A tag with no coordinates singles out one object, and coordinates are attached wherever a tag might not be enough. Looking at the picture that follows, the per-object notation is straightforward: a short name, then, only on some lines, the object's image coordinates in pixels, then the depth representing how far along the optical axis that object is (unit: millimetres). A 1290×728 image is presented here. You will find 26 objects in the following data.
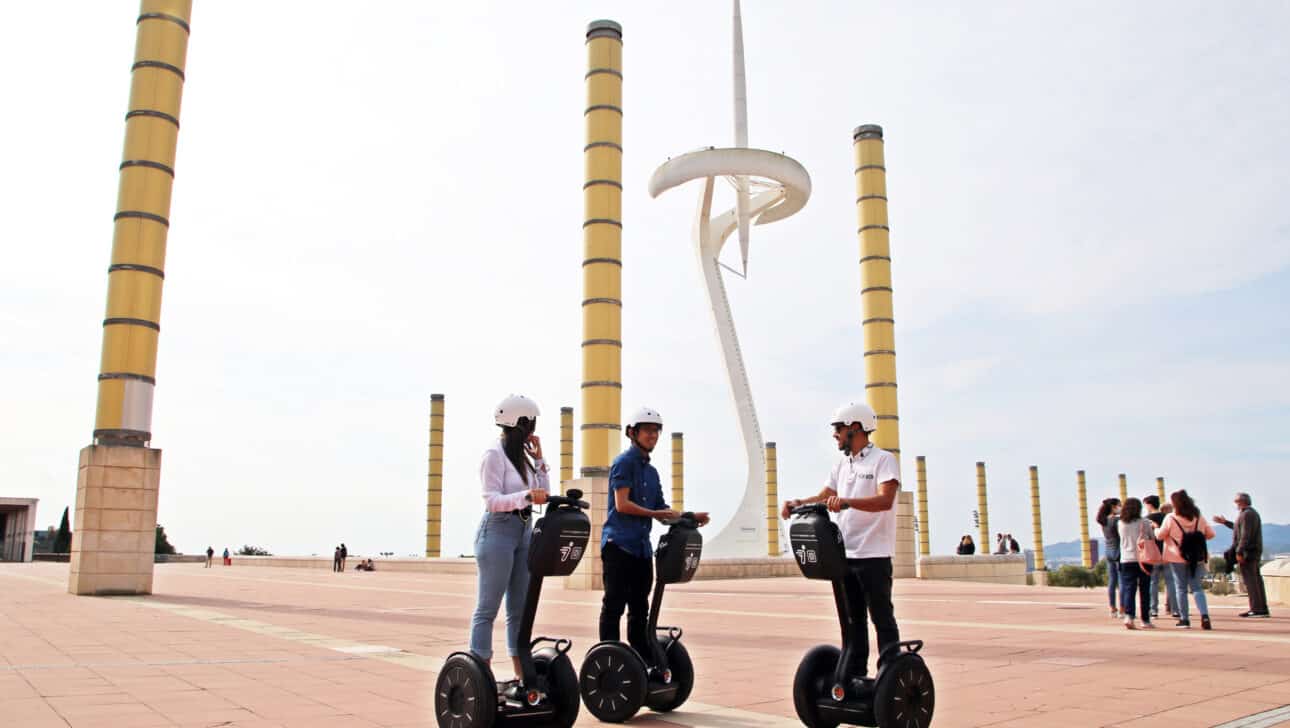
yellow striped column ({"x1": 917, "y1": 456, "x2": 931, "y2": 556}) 48250
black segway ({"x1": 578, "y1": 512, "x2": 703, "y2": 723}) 4867
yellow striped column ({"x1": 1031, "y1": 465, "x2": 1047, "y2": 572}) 54344
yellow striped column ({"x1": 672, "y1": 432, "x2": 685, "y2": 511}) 49781
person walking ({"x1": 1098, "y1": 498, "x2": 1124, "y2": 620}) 11555
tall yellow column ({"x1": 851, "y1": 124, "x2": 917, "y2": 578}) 25359
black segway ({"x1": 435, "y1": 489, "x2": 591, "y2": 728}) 4262
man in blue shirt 5070
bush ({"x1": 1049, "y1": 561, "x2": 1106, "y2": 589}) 34531
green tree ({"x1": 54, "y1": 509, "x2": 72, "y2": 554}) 60797
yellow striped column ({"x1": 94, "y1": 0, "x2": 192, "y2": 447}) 16031
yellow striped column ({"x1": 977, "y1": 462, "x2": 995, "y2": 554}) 55125
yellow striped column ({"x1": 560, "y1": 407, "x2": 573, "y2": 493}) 46406
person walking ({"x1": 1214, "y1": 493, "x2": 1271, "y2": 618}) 11156
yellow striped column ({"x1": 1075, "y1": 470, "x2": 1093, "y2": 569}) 58812
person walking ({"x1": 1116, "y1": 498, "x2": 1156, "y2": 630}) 10195
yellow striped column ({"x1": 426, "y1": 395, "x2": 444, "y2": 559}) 43031
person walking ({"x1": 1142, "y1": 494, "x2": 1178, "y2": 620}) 10500
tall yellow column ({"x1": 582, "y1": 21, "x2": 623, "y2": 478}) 19859
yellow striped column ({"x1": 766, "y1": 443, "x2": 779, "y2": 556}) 45119
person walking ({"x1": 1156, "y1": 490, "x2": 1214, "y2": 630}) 9953
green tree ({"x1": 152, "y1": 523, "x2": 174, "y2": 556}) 63184
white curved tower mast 29594
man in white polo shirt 4516
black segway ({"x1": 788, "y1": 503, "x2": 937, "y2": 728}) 4289
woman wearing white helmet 4500
